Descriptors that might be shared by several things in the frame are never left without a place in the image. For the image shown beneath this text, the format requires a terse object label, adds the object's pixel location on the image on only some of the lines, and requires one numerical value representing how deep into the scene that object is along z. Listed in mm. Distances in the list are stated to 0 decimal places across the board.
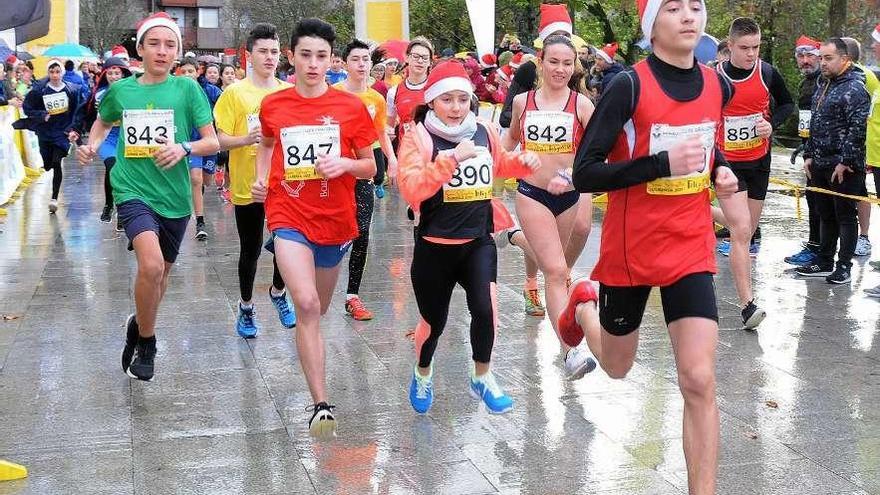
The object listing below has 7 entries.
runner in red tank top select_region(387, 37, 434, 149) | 10930
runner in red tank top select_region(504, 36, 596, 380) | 6945
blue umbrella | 26047
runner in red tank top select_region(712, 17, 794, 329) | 8672
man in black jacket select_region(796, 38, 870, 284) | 10148
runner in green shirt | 6477
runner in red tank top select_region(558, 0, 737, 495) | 4168
